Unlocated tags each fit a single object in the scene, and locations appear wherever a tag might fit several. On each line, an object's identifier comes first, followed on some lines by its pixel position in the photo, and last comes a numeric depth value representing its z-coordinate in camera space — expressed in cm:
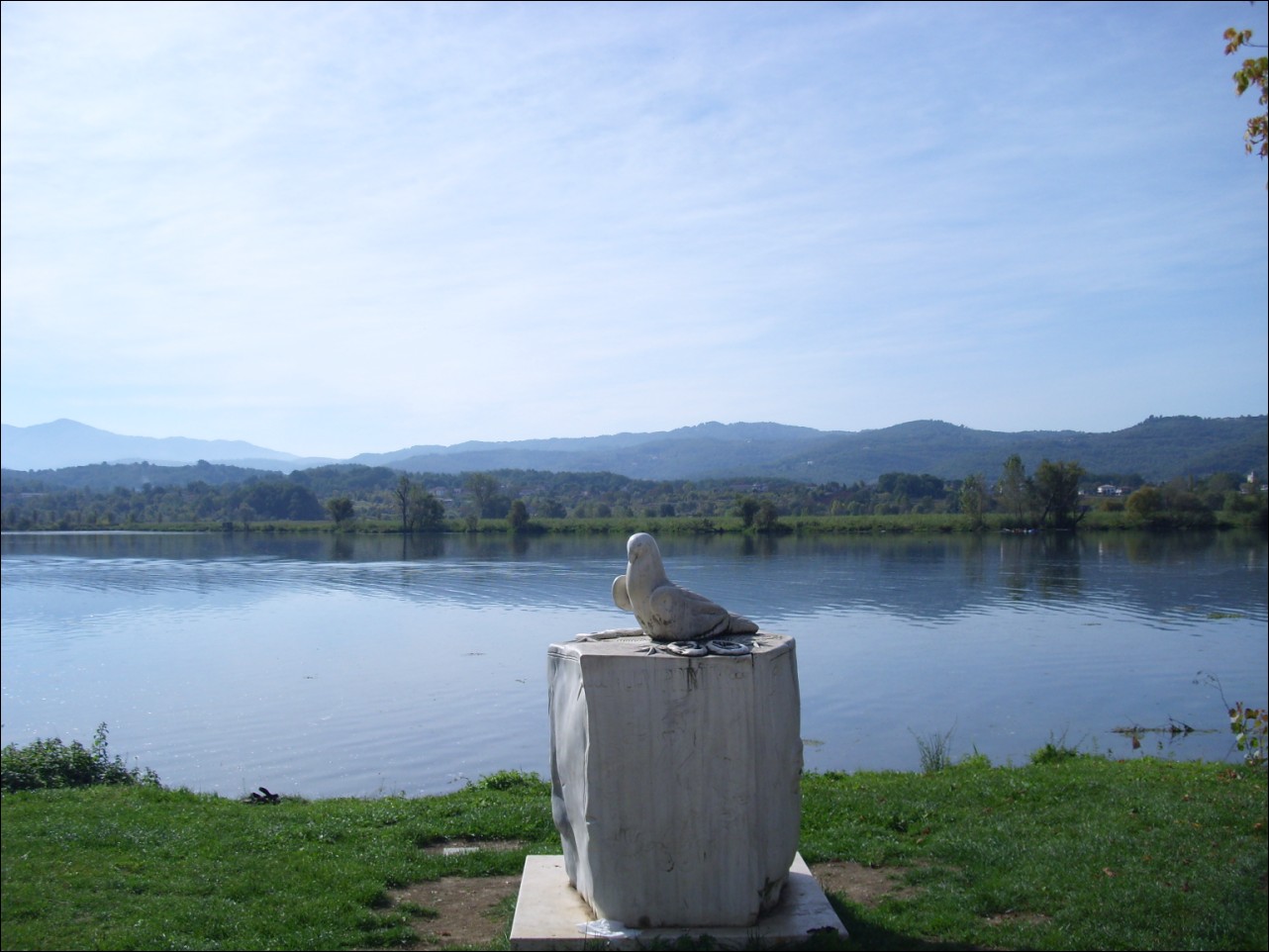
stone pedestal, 580
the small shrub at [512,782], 1078
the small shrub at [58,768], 1129
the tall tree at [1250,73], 624
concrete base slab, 572
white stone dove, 612
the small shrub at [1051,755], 1229
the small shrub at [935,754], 1230
